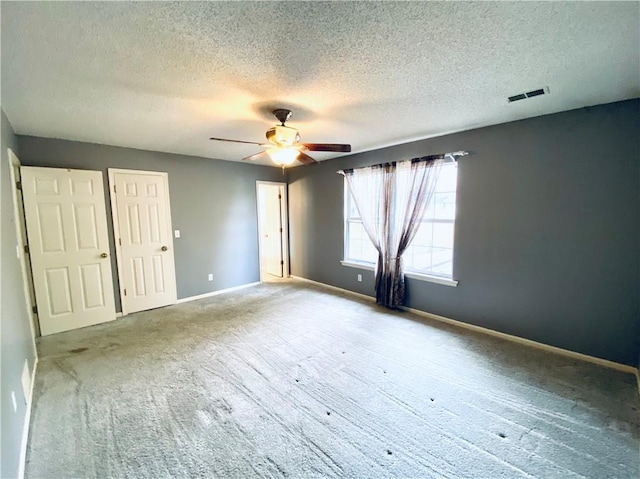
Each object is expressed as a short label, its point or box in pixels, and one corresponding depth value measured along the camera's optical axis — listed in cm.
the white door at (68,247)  321
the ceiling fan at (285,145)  256
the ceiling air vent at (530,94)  218
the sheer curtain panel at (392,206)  364
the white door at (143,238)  388
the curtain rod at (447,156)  328
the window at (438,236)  352
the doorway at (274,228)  576
